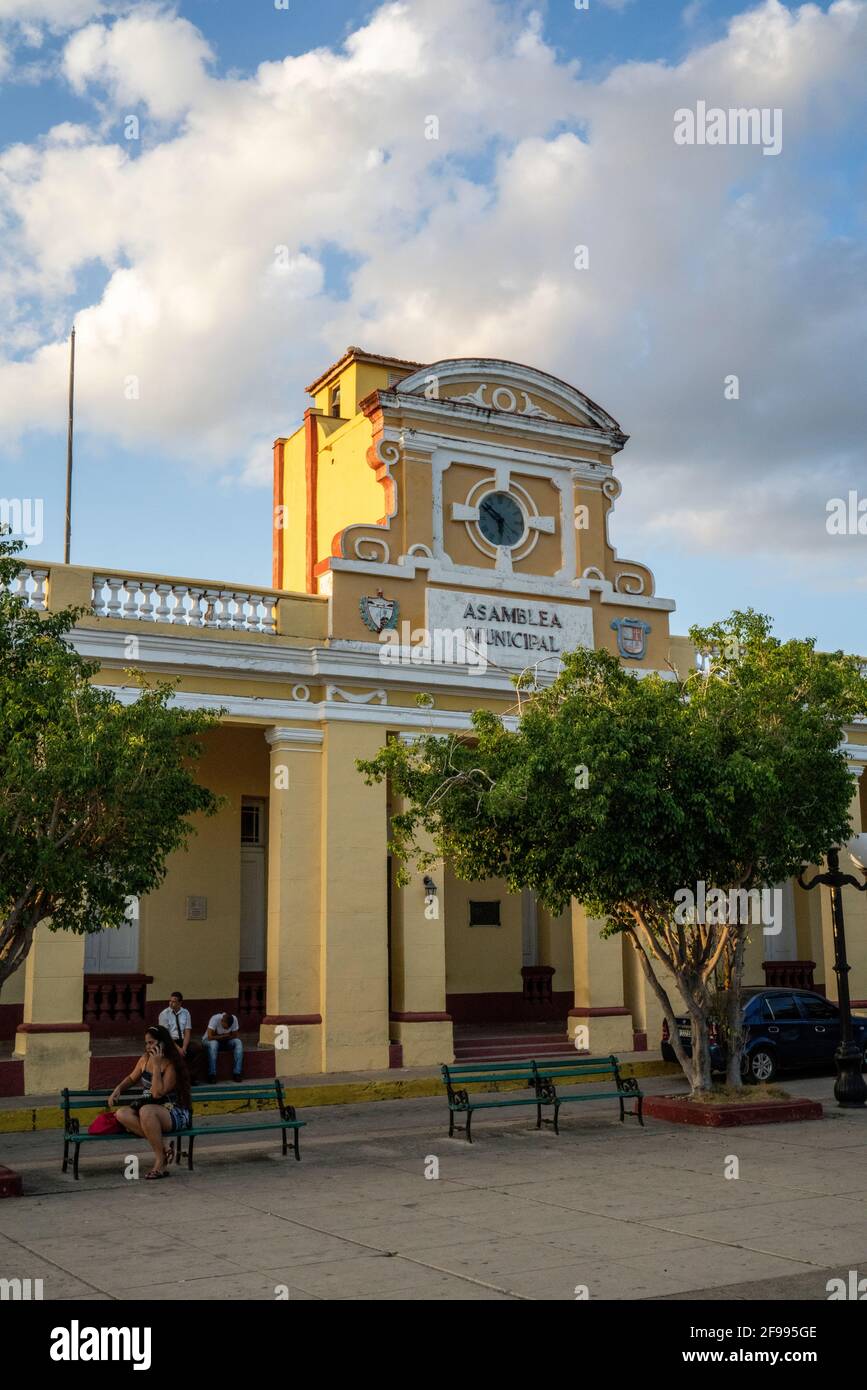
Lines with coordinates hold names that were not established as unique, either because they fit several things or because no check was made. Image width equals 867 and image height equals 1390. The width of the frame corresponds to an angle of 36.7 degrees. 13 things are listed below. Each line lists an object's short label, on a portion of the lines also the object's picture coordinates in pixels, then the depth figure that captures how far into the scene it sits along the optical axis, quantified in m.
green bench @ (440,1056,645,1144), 13.38
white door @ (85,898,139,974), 18.91
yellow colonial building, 17.47
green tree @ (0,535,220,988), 10.55
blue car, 18.11
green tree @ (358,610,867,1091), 13.03
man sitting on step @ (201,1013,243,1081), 16.61
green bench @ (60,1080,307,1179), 11.31
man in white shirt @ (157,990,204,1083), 16.20
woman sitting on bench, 11.24
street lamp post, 15.33
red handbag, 11.28
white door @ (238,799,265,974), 20.73
